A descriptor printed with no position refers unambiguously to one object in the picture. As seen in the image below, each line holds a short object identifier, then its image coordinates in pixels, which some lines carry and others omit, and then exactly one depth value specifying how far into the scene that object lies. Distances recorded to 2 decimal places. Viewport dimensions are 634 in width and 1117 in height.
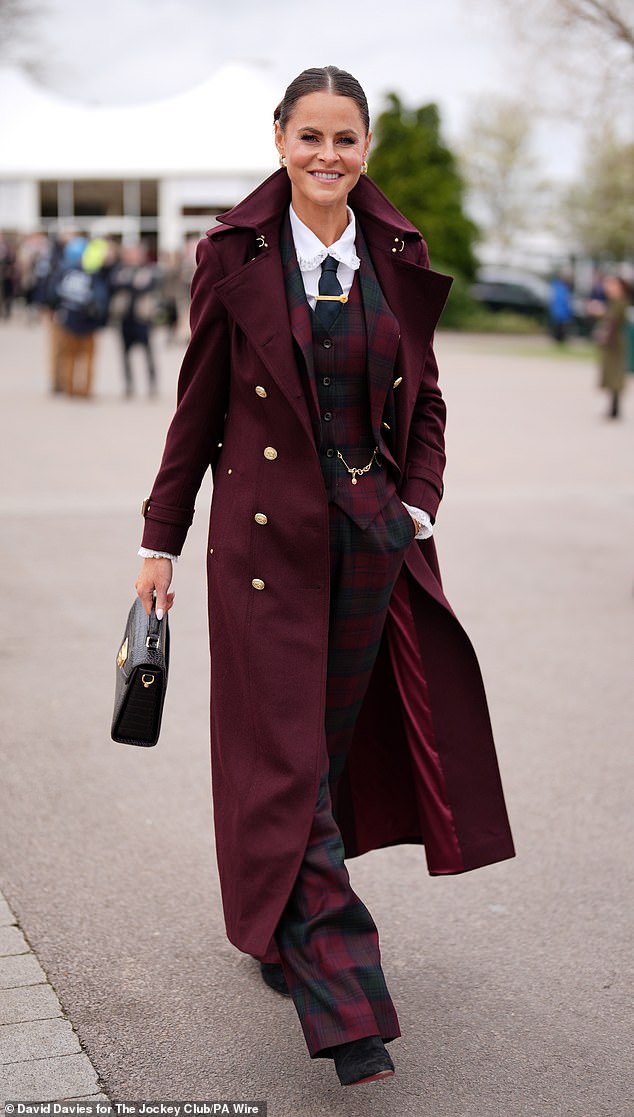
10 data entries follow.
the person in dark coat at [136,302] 17.30
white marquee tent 51.75
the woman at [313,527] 3.01
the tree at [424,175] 34.62
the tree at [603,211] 64.38
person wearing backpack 16.47
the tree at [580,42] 21.84
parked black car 39.06
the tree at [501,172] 65.00
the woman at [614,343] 16.23
